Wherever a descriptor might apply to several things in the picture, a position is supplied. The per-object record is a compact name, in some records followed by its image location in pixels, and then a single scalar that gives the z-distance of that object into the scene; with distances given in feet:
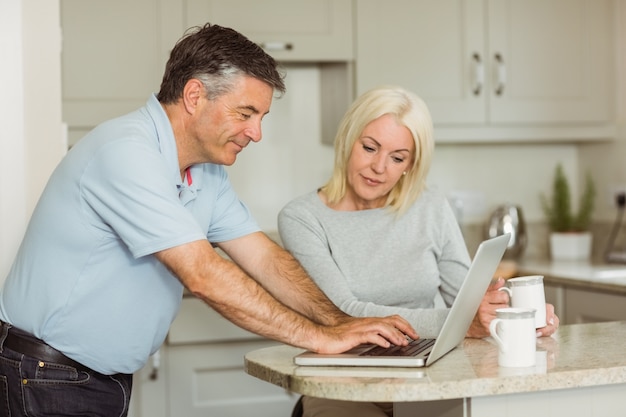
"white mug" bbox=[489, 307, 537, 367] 5.34
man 5.62
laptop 5.31
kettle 12.95
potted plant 13.07
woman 7.60
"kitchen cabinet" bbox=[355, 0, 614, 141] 11.92
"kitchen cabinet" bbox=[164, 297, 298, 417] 11.09
